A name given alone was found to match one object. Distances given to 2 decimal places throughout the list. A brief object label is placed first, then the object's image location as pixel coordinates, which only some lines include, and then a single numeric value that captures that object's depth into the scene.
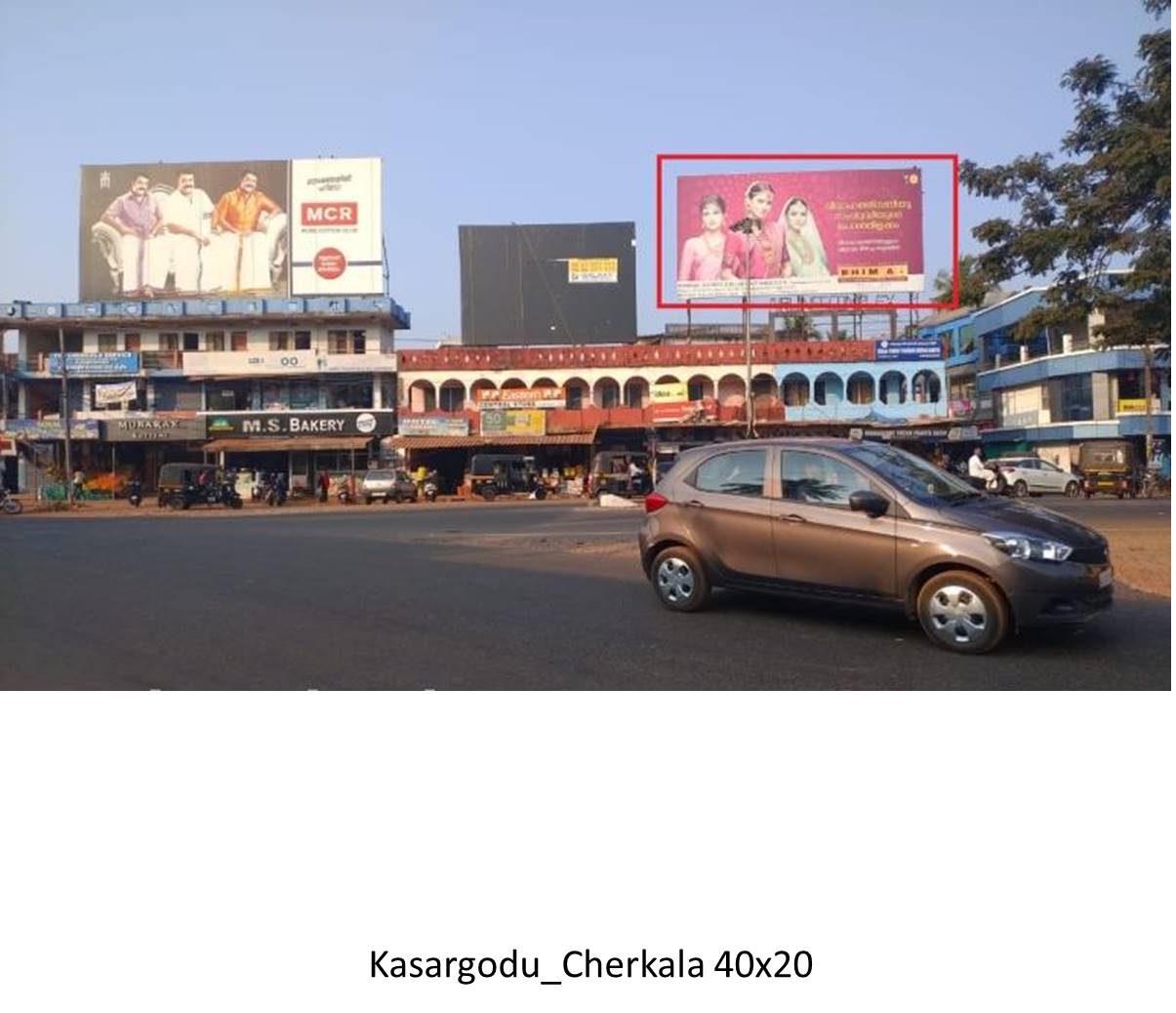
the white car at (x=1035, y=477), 32.47
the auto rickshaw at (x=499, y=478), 36.84
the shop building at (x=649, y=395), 39.78
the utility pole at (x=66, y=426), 36.03
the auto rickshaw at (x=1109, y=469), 30.48
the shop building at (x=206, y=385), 41.97
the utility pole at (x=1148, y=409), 33.72
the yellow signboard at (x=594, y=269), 43.78
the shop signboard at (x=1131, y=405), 37.13
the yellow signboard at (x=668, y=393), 40.41
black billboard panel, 43.69
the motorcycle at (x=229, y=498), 34.19
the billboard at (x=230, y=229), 43.09
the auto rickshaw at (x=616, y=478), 33.41
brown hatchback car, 6.46
